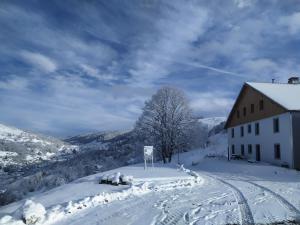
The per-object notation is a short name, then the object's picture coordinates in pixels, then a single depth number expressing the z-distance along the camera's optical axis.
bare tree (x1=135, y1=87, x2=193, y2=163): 30.39
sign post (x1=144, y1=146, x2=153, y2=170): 17.24
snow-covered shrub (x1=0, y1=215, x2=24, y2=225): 6.60
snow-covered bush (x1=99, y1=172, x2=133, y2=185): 11.69
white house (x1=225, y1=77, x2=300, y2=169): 19.68
